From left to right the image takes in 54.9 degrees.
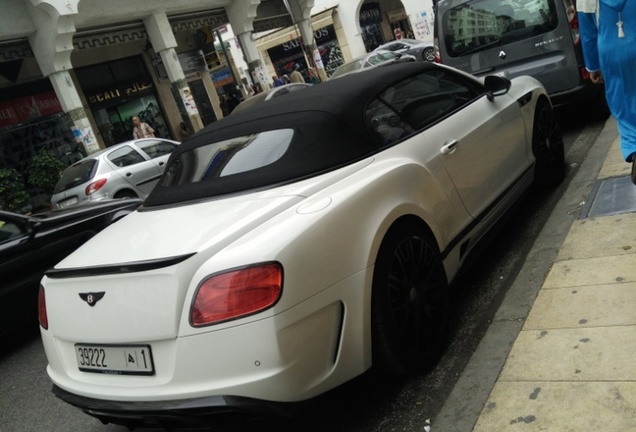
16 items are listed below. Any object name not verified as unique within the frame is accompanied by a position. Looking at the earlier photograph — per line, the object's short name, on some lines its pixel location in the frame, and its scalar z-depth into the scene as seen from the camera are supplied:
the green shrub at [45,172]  14.60
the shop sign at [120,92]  19.44
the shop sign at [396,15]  41.12
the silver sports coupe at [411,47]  20.66
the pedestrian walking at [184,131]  19.61
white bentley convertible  2.33
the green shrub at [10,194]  13.48
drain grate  4.11
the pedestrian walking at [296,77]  23.12
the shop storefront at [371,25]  38.69
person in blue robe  3.10
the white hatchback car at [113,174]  10.76
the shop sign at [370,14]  38.66
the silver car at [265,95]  12.00
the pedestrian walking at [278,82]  26.44
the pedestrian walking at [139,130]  17.12
